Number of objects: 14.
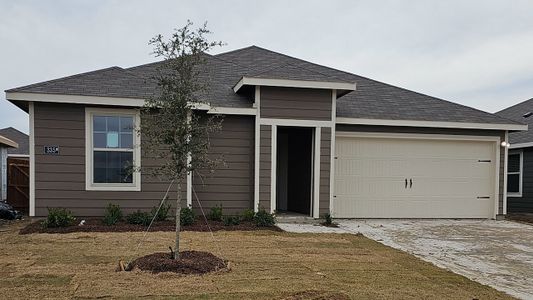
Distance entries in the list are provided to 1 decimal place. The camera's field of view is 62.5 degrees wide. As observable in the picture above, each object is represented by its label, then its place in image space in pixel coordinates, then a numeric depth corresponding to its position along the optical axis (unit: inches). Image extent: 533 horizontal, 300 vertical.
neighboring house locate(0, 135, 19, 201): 598.4
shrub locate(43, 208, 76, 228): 326.0
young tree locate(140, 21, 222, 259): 220.2
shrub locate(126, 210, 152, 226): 352.8
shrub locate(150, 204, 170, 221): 367.6
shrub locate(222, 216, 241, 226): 362.4
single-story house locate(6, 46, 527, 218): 364.8
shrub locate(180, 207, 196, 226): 354.0
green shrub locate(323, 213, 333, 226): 391.0
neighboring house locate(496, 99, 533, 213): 538.3
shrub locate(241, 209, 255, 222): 378.3
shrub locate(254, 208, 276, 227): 362.6
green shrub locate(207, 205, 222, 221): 379.2
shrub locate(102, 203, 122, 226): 343.3
